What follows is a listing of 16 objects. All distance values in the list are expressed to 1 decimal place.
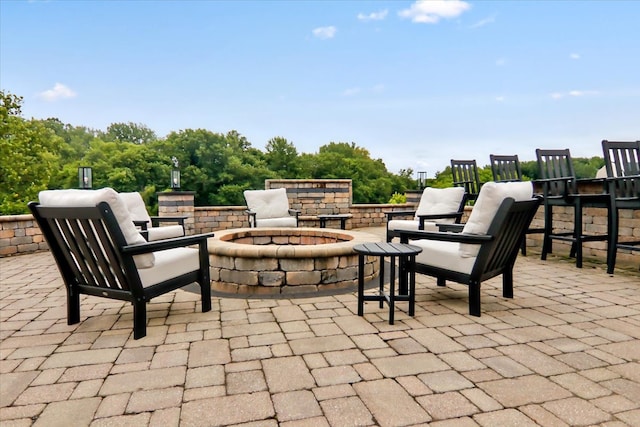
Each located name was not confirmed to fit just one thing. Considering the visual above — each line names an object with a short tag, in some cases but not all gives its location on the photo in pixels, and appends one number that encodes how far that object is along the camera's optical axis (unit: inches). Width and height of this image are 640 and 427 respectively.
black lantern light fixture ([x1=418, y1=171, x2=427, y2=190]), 383.2
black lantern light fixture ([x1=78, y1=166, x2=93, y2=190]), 271.3
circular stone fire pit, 128.3
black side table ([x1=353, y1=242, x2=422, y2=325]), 97.8
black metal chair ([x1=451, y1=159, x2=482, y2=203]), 251.9
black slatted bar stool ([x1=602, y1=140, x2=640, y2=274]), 155.2
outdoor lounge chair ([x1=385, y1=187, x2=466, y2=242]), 197.5
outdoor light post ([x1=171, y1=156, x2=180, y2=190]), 310.3
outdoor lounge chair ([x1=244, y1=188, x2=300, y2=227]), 265.4
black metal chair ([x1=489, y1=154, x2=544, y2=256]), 216.8
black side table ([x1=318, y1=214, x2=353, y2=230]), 277.7
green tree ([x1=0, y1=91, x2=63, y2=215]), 589.0
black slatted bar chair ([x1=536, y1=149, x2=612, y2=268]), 176.1
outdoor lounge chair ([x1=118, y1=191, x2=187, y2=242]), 181.9
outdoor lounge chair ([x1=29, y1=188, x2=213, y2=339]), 84.0
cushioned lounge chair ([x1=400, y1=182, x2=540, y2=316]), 101.3
